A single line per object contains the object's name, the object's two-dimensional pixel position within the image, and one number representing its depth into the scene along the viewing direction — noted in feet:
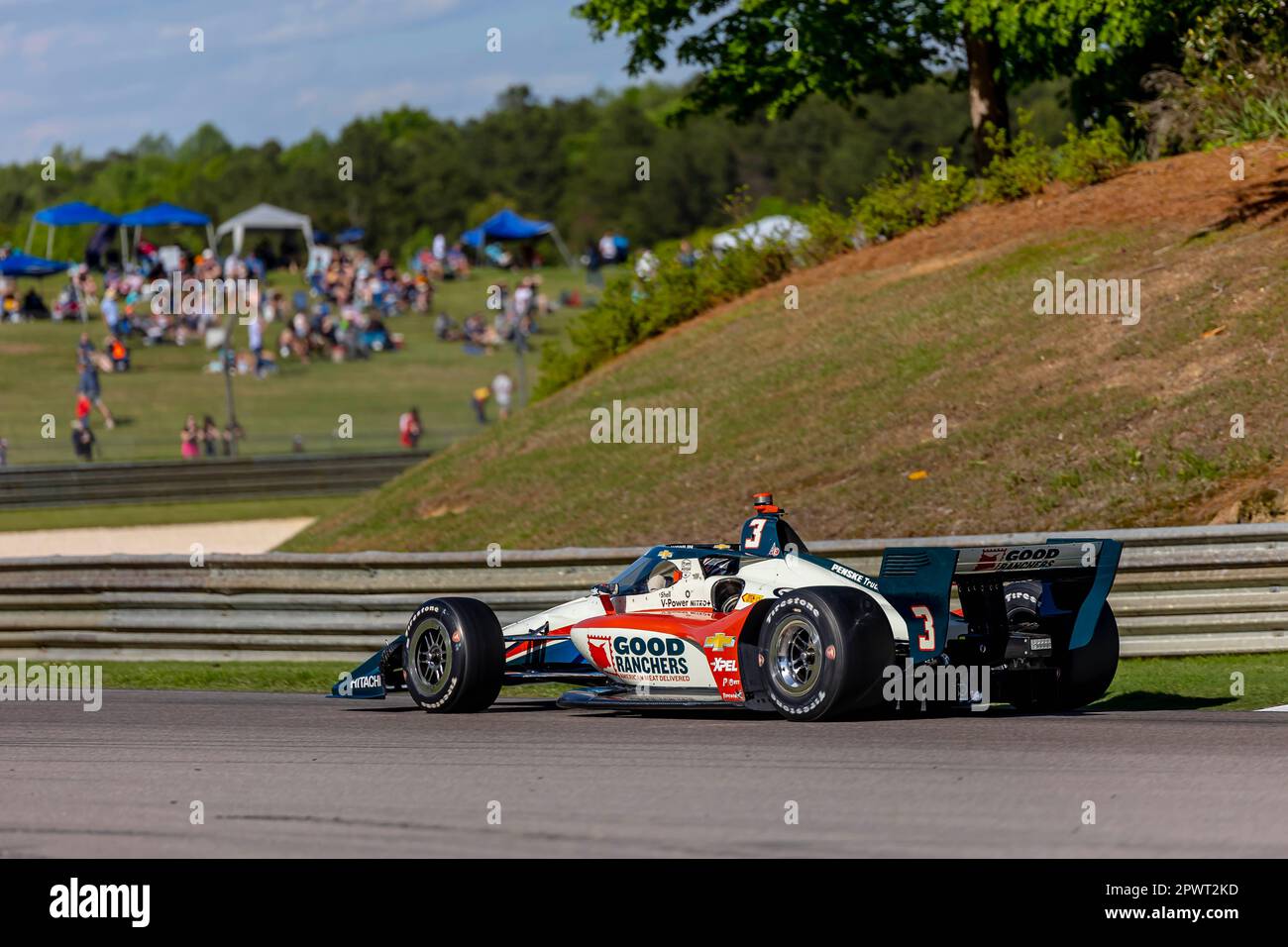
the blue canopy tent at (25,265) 188.44
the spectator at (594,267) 193.22
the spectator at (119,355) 152.66
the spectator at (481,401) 132.60
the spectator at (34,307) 181.98
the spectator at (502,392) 138.21
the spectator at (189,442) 119.55
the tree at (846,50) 83.51
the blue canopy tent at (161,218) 183.62
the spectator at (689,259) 91.30
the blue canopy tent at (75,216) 188.75
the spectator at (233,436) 116.06
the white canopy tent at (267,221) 187.32
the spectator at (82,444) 115.96
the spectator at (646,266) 90.79
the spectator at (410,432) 122.93
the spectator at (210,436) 118.21
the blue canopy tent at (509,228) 196.65
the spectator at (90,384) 127.34
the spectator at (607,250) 188.34
